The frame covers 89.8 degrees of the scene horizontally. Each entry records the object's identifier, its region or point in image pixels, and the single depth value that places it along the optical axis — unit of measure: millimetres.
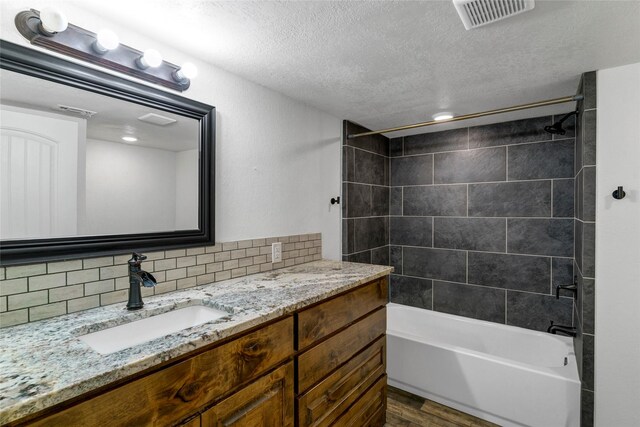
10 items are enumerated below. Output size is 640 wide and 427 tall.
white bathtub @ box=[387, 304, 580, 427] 1993
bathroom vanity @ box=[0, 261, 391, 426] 794
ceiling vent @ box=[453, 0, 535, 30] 1218
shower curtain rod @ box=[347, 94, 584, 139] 1837
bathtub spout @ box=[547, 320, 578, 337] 2227
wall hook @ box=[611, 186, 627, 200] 1734
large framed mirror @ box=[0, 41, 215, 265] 1129
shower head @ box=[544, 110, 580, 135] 2399
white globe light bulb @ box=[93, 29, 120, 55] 1235
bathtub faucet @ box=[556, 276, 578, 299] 2166
